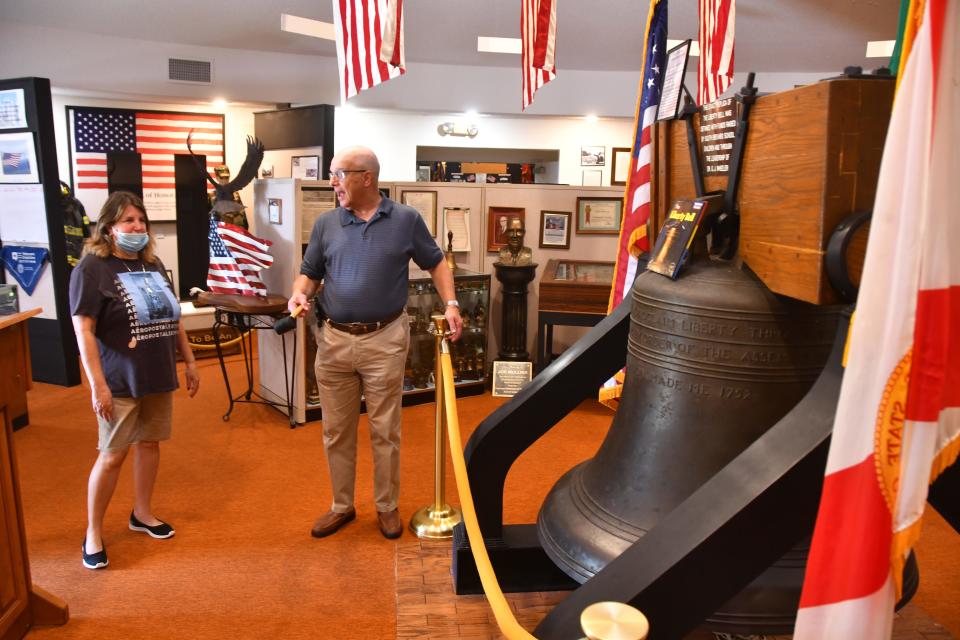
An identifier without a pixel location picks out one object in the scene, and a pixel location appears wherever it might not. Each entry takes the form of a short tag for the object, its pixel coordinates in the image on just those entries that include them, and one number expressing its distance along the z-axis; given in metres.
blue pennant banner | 5.85
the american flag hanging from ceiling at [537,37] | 4.65
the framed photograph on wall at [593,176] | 11.19
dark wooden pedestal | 6.29
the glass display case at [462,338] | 5.83
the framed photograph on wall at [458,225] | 6.36
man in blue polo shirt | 3.40
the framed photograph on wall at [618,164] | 11.04
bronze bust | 6.25
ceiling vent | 8.59
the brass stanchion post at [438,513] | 3.51
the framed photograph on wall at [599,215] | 6.59
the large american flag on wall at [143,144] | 8.19
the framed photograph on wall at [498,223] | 6.48
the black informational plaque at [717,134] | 1.56
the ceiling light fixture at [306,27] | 6.72
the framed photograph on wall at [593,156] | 11.09
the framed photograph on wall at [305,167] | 7.47
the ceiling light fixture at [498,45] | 7.45
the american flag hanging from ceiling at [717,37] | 5.78
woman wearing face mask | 3.05
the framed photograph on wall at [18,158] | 5.65
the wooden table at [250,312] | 5.01
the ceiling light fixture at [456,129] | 10.68
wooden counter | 2.75
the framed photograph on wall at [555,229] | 6.58
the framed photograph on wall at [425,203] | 6.21
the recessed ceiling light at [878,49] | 7.15
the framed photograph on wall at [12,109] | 5.61
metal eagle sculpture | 5.75
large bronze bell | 1.50
